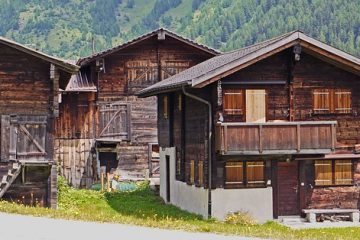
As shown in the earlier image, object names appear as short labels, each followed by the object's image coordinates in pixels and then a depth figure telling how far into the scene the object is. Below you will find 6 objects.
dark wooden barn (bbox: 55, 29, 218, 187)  45.50
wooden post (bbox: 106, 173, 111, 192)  43.95
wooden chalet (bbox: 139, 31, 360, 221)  31.11
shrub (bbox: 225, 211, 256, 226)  30.89
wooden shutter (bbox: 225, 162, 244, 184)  32.00
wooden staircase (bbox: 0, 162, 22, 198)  31.27
